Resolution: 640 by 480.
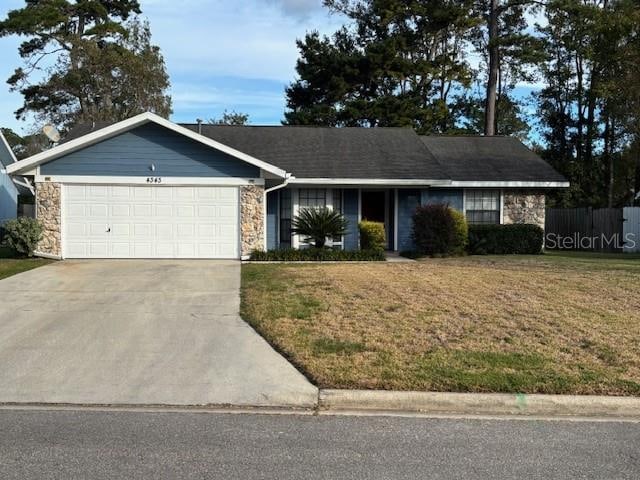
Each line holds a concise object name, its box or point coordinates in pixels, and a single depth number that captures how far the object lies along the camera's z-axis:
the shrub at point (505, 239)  19.25
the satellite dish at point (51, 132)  22.89
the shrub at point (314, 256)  16.62
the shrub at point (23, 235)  15.98
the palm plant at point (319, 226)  17.41
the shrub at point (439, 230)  18.19
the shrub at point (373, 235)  18.03
